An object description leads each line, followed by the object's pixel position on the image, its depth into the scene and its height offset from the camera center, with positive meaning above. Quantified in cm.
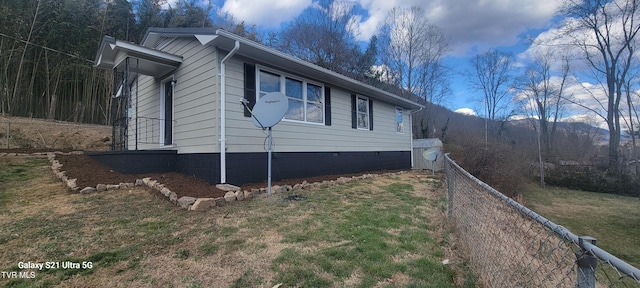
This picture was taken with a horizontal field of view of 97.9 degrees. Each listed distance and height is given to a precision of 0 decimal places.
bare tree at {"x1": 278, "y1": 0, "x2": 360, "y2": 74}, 1839 +785
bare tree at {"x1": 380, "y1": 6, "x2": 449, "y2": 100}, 2045 +782
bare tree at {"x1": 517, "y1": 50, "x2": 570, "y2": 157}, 2149 +504
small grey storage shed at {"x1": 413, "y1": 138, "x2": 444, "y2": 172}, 1215 -11
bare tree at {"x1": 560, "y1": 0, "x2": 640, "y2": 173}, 1545 +641
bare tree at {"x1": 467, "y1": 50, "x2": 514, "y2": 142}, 2637 +709
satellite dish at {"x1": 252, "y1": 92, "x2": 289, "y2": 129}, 500 +82
